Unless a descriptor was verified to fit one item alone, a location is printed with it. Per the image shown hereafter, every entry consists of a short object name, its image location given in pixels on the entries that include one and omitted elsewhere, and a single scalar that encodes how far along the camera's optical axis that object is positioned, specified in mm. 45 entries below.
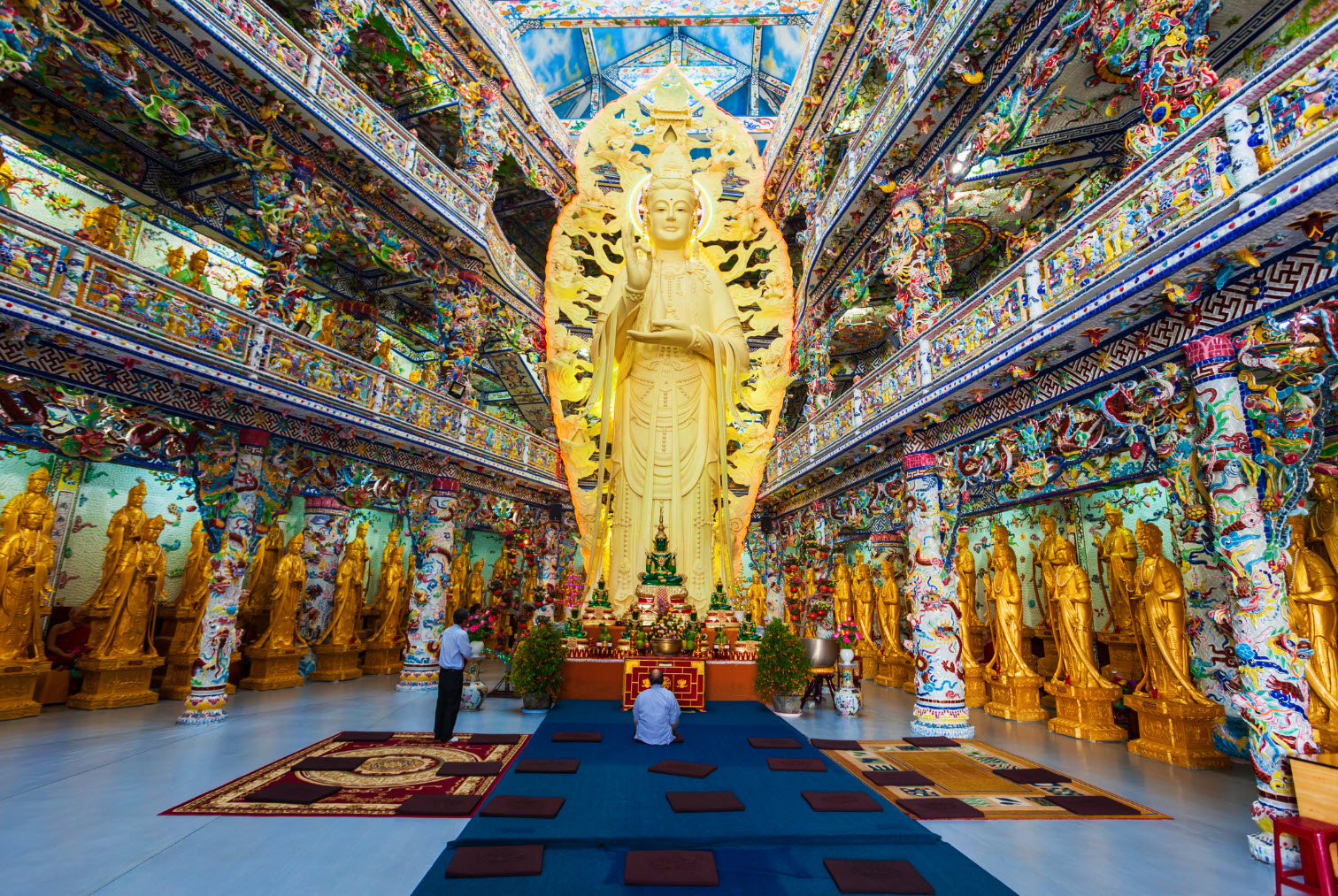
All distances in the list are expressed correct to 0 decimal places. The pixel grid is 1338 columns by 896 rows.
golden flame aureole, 11062
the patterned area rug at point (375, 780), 4289
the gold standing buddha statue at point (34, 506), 7852
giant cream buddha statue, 9258
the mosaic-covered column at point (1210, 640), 5988
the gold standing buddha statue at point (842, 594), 13648
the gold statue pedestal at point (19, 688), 7177
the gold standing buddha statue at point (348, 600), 11586
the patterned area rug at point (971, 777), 4680
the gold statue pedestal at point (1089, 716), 7246
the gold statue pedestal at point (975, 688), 9500
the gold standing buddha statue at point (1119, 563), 8094
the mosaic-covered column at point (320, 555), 11688
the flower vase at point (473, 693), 8031
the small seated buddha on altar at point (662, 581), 8398
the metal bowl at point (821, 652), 8758
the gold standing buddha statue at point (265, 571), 10750
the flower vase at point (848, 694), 8164
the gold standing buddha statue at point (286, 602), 10383
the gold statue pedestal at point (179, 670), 8977
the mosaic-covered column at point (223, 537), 7125
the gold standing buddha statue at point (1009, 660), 8508
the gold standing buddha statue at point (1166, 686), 6191
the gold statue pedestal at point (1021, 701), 8477
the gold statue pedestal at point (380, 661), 12453
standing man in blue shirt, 6238
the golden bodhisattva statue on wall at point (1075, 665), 7344
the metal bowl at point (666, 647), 7875
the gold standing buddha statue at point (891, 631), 11695
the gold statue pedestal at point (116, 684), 8039
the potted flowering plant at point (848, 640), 8336
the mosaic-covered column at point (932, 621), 7203
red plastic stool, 3049
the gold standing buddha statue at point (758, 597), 16422
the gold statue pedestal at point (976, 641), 10867
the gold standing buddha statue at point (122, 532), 8875
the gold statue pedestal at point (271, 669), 10016
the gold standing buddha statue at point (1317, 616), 5398
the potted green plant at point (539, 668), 7676
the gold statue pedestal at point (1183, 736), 6105
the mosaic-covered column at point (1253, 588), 3818
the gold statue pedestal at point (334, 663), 11258
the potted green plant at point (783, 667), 7938
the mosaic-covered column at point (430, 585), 10008
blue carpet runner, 3287
